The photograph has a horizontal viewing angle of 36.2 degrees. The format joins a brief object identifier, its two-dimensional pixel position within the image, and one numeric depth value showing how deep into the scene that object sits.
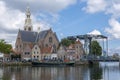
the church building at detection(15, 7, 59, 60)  75.93
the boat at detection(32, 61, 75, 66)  61.48
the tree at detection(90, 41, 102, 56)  79.66
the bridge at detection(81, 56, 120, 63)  68.35
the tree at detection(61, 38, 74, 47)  85.05
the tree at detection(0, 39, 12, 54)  62.46
